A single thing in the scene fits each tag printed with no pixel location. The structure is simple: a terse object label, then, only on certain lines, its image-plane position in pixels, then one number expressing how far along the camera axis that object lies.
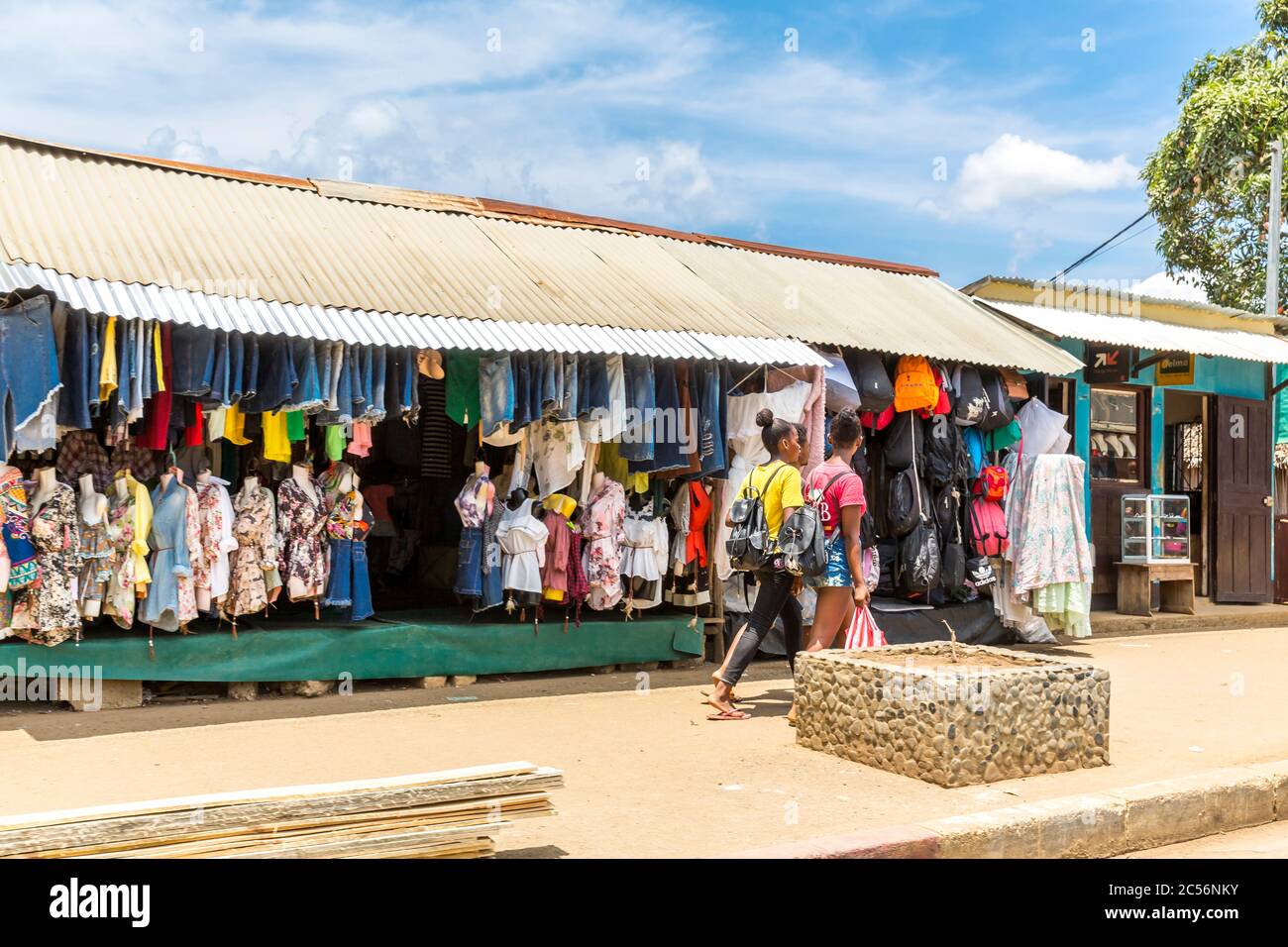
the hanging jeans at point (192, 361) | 6.99
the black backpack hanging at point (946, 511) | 10.61
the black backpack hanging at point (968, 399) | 10.62
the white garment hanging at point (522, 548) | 8.29
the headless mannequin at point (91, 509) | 6.90
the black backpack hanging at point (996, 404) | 10.85
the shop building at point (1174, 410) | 13.13
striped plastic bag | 7.01
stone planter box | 5.60
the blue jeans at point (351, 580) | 7.91
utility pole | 18.97
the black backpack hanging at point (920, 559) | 10.40
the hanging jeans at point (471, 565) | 8.38
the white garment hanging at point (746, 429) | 9.32
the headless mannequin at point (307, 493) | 7.70
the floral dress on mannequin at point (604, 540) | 8.68
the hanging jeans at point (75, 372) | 6.63
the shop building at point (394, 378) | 7.01
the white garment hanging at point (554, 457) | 8.52
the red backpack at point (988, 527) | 10.80
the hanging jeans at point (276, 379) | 7.27
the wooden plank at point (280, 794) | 3.57
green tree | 19.91
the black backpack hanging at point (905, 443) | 10.51
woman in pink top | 7.01
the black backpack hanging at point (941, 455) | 10.57
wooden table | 13.03
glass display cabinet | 13.15
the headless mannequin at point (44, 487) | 6.79
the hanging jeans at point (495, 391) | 8.00
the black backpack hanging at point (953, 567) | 10.55
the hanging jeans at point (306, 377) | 7.32
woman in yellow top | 6.96
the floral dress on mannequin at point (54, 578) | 6.71
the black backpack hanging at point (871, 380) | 10.12
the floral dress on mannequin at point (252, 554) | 7.51
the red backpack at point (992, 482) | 10.83
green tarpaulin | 7.06
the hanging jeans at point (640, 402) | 8.54
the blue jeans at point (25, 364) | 6.38
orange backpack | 10.30
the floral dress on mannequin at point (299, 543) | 7.72
